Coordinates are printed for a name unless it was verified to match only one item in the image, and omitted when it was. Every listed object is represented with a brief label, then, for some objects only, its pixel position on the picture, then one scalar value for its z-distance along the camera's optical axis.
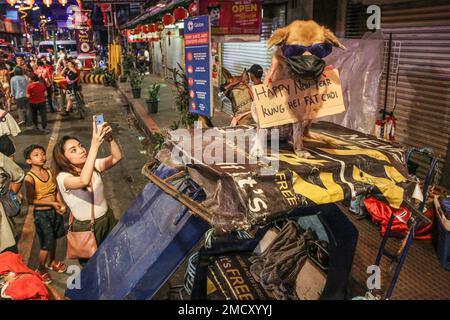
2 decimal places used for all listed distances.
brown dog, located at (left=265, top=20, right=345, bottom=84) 2.72
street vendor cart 2.25
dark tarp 2.16
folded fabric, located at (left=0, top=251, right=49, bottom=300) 2.63
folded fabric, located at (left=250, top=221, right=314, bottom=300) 3.70
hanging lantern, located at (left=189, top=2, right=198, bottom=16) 8.12
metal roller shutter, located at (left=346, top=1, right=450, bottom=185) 6.31
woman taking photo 4.07
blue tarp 2.45
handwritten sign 2.76
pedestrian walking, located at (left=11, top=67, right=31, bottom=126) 12.80
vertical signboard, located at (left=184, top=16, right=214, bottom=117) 6.34
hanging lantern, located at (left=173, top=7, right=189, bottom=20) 9.85
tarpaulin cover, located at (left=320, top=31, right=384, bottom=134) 5.89
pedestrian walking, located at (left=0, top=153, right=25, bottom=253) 4.51
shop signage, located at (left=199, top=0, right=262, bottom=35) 8.40
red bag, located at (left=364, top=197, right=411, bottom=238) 5.53
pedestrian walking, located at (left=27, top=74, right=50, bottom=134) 12.66
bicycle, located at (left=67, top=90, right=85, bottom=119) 16.13
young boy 4.91
